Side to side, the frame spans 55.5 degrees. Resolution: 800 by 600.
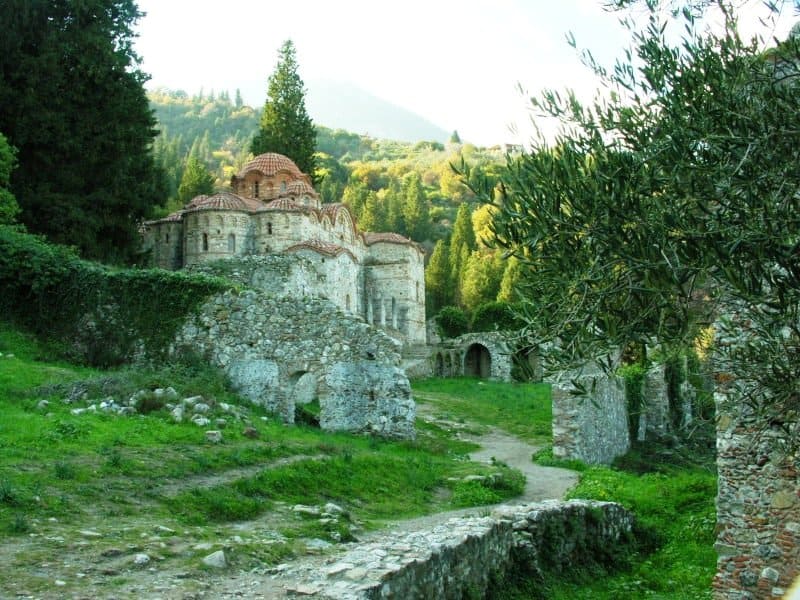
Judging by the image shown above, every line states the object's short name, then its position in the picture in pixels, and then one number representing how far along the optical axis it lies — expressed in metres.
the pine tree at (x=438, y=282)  56.25
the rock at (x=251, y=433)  11.41
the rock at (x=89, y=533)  6.26
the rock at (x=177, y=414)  11.12
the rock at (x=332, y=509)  8.66
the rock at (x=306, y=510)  8.40
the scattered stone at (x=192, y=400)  11.85
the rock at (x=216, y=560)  5.90
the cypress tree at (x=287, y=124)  42.53
